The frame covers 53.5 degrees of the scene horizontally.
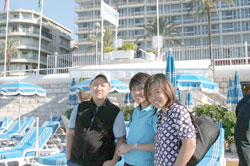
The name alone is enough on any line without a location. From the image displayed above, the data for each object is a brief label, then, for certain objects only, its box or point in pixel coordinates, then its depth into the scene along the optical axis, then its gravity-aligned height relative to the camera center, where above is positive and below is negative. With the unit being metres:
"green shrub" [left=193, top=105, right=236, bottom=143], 7.32 -0.79
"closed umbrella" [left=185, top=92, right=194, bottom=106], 10.86 -0.45
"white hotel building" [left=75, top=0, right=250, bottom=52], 45.84 +13.73
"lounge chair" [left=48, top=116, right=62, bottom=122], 11.98 -1.40
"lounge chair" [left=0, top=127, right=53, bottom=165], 5.09 -1.34
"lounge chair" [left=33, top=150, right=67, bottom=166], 4.20 -1.22
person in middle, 2.16 -0.42
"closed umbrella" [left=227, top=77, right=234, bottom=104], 9.52 -0.13
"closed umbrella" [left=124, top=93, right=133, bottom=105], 11.78 -0.47
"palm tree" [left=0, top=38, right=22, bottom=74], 49.00 +7.96
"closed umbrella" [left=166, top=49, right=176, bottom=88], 6.00 +0.50
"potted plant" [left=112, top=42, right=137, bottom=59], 17.31 +2.65
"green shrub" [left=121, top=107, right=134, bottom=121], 9.94 -0.92
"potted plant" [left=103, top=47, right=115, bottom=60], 18.05 +2.67
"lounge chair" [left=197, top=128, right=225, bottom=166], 3.27 -0.93
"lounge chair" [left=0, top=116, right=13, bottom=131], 11.91 -1.67
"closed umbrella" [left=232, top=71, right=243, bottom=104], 9.12 -0.05
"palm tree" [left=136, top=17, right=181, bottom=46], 39.22 +9.74
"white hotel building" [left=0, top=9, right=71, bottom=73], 53.24 +11.84
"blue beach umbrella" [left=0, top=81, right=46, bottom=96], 9.58 +0.02
